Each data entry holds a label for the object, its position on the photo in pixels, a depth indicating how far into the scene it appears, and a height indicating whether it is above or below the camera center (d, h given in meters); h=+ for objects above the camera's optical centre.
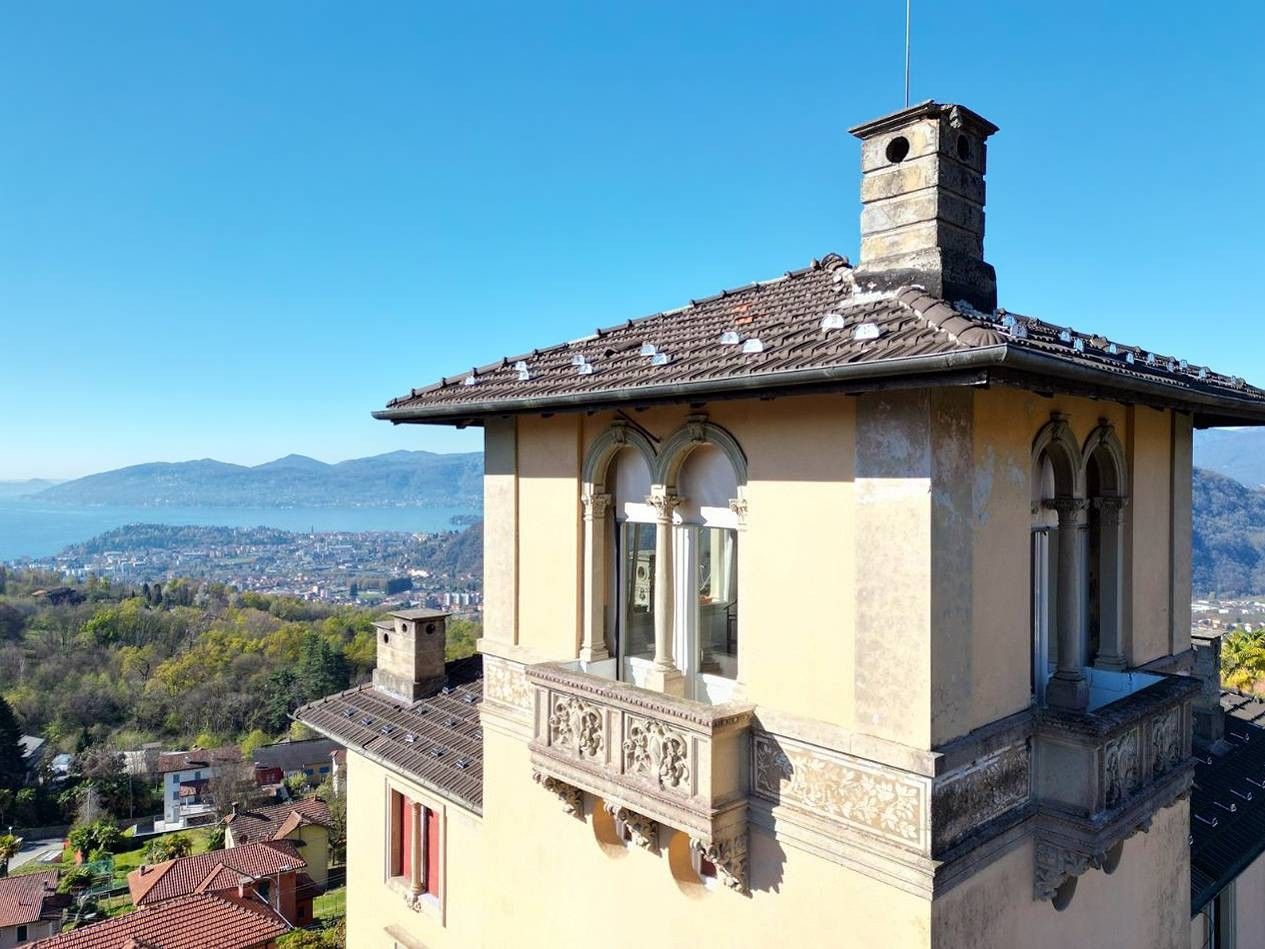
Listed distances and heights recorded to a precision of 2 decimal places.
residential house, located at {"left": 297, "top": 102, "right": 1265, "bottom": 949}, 5.86 -1.28
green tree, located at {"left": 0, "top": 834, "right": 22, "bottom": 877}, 53.68 -26.27
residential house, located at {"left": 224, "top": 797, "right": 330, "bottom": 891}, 49.09 -22.90
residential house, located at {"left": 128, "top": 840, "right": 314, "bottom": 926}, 36.75 -19.81
